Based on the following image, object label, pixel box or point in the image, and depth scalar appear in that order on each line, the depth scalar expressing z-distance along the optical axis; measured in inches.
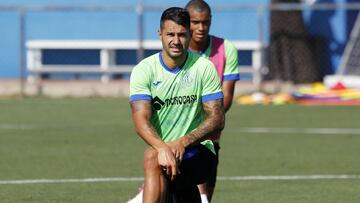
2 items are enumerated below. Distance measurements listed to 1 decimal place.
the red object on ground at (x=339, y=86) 1929.1
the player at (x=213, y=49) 743.1
